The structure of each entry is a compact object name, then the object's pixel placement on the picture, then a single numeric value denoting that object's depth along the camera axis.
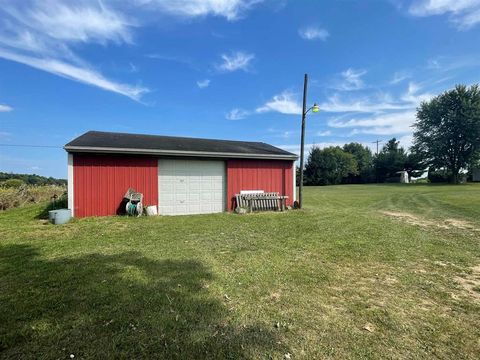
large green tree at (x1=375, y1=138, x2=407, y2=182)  43.25
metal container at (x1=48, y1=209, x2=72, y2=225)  8.21
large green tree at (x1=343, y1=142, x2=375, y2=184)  46.53
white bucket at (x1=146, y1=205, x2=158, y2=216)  9.95
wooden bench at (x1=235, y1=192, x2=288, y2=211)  11.62
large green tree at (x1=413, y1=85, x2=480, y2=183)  33.34
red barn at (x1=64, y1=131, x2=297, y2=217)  9.48
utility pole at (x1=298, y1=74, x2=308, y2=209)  11.65
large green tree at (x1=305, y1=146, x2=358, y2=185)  42.56
